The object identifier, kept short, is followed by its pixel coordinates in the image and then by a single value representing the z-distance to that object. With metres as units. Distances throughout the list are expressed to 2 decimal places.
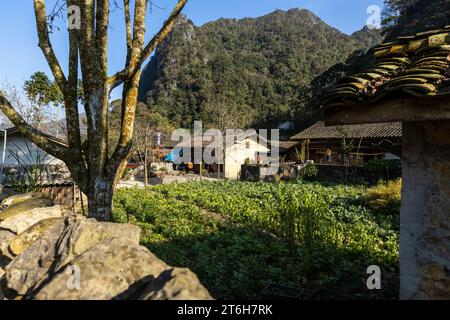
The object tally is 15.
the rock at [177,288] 1.54
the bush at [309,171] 18.72
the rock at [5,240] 3.09
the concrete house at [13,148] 15.77
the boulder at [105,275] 1.79
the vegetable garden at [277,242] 4.16
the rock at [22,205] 4.15
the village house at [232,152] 29.84
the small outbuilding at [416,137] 2.41
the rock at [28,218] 3.30
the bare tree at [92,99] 4.11
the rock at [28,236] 3.02
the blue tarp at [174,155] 37.34
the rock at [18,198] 5.31
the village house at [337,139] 21.67
